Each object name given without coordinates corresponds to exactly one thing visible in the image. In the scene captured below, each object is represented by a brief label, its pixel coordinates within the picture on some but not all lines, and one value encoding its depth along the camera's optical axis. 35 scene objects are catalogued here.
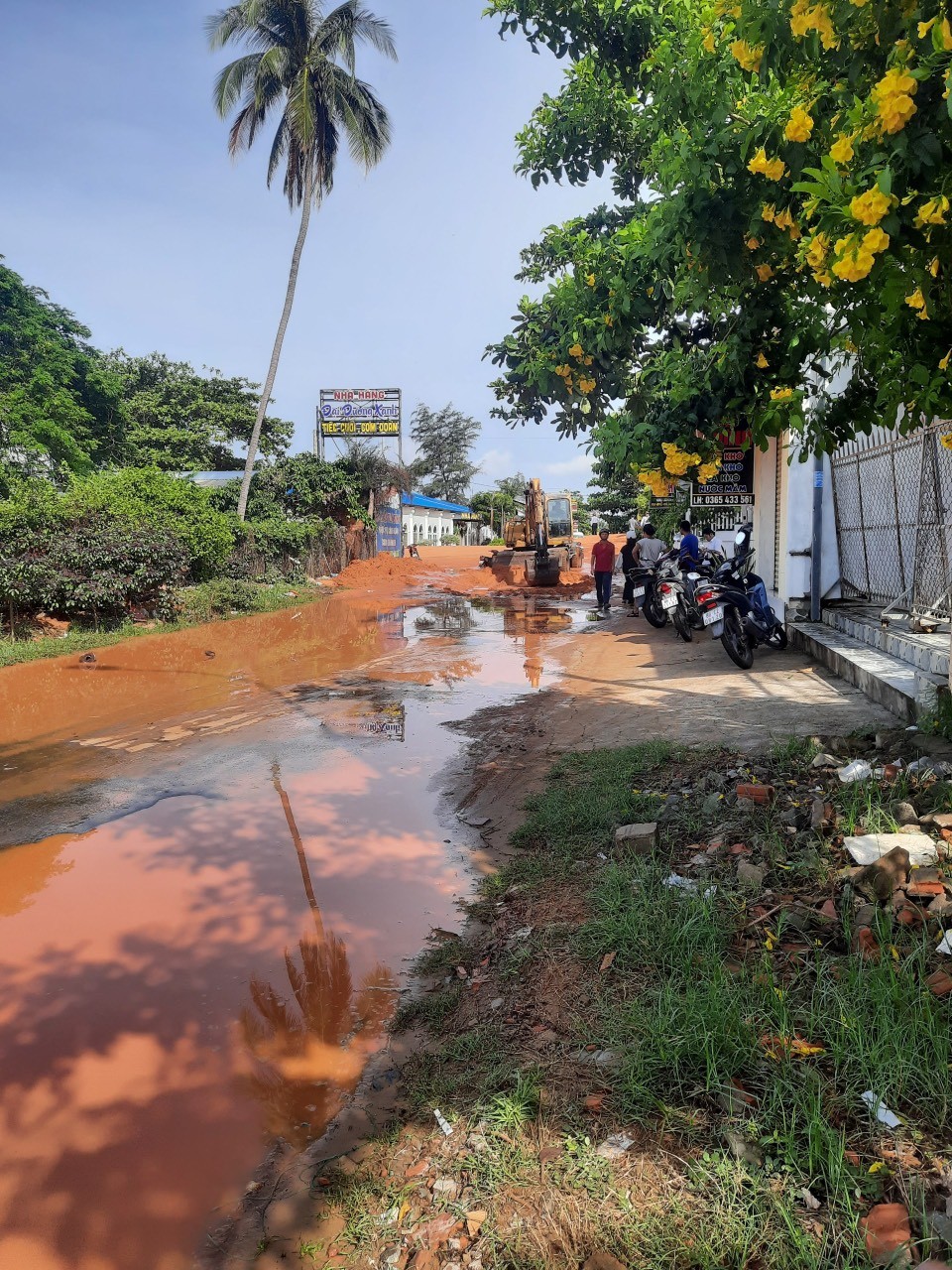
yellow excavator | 24.45
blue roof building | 48.81
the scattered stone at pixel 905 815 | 3.57
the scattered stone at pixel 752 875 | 3.41
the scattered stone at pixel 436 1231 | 2.08
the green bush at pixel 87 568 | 12.66
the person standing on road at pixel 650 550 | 14.50
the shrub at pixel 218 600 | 15.95
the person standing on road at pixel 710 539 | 18.40
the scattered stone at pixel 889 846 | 3.18
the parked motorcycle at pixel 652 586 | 12.89
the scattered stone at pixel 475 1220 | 2.08
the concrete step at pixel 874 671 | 5.31
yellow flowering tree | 2.54
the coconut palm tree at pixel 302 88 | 20.09
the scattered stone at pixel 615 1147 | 2.20
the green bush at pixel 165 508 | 14.21
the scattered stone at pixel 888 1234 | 1.72
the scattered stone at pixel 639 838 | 4.01
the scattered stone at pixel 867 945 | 2.75
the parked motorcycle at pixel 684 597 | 10.80
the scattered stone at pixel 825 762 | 4.57
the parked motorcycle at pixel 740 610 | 8.69
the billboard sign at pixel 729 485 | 9.65
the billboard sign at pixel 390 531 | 30.50
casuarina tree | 68.56
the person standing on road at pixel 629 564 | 15.44
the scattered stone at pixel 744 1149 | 2.05
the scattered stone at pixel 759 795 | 4.28
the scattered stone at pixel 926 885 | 2.93
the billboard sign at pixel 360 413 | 31.50
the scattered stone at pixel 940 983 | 2.49
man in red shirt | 16.88
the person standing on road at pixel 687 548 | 11.98
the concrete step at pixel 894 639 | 5.91
